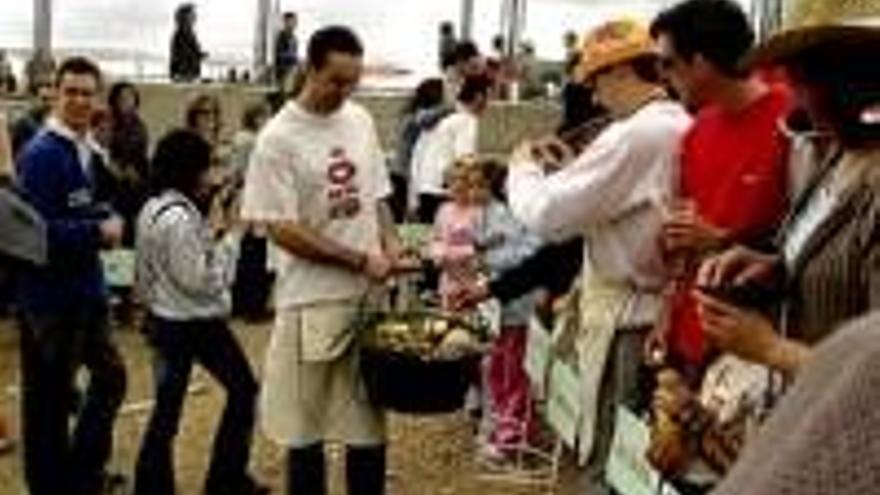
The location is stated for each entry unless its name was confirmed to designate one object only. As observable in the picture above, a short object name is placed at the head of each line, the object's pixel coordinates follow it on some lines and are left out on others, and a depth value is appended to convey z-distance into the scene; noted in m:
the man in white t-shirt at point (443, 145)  10.67
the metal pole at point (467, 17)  22.30
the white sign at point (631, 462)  3.65
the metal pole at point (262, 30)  19.86
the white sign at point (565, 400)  4.46
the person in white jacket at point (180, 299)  6.39
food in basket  5.30
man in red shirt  3.43
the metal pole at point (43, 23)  17.62
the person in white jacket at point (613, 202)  3.96
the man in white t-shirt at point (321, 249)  5.47
